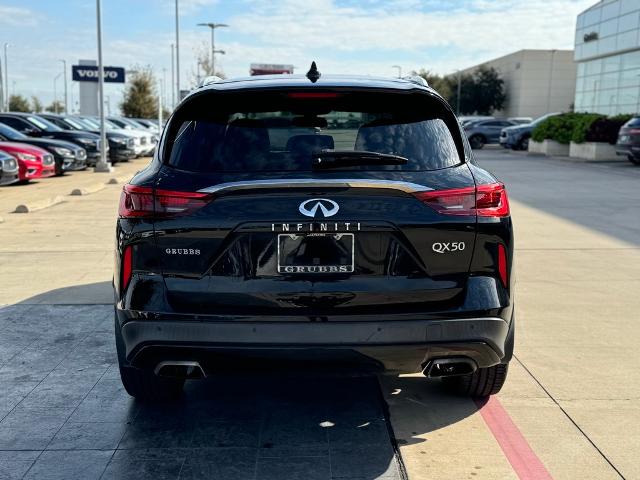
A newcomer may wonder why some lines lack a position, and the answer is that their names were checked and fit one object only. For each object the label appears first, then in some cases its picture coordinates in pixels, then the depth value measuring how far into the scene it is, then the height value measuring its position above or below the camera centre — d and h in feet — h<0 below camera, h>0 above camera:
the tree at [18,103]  281.19 -2.31
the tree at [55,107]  325.42 -4.37
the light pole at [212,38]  208.03 +18.83
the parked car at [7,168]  53.20 -5.25
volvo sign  121.90 +4.44
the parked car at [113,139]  81.85 -4.36
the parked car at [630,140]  75.20 -2.52
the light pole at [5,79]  185.26 +4.90
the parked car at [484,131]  131.13 -3.56
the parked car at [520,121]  140.97 -1.72
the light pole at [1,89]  169.29 +1.83
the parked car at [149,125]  118.89 -4.00
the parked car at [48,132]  72.79 -3.38
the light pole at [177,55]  146.30 +9.66
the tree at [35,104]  304.05 -2.61
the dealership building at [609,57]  124.98 +10.87
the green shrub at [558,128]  100.83 -2.13
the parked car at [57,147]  63.57 -4.39
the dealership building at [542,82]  256.11 +11.13
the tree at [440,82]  266.98 +10.69
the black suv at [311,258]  10.52 -2.23
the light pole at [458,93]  254.35 +6.14
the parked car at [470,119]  141.79 -1.71
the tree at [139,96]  200.34 +1.30
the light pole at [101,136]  72.54 -3.63
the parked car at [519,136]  118.42 -3.82
